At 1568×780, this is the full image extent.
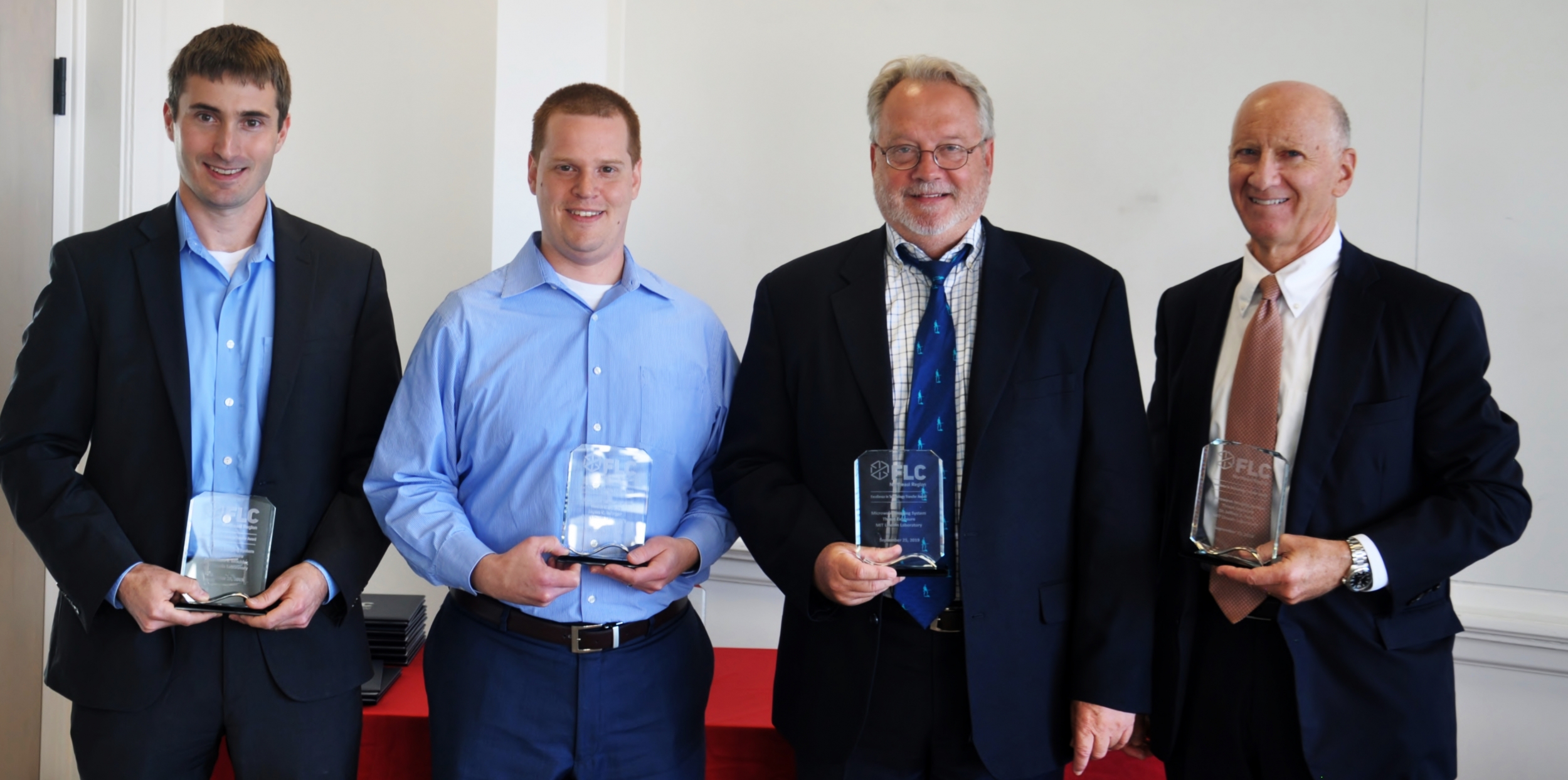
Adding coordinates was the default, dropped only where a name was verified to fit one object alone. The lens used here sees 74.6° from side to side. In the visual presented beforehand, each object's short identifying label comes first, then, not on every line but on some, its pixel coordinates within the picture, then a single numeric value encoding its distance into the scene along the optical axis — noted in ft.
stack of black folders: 9.10
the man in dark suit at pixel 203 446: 6.40
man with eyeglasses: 6.06
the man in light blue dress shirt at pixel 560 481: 6.54
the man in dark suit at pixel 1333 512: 6.14
